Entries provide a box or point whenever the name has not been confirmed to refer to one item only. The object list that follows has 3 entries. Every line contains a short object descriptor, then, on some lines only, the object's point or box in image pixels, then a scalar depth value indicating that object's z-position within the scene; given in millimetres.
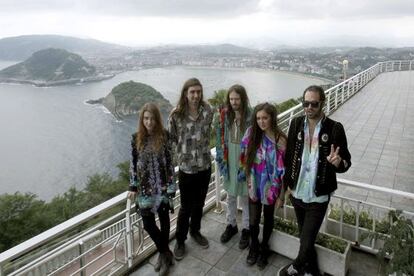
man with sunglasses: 1983
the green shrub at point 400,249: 1732
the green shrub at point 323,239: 2461
